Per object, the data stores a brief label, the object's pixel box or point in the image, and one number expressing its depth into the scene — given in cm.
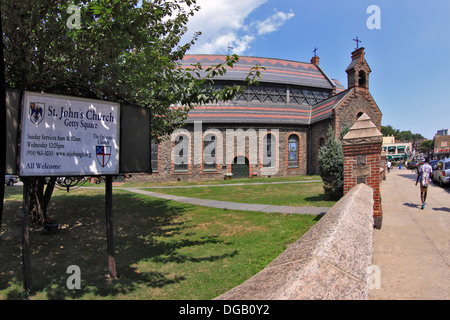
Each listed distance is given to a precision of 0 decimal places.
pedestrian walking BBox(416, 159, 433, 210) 965
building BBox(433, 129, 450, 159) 6875
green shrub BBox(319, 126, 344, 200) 1142
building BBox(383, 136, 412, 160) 9656
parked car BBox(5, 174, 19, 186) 2340
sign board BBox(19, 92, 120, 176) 393
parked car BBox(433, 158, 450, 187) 1576
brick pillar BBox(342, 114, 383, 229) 619
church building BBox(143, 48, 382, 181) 2683
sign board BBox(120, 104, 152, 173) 482
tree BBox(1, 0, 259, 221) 398
